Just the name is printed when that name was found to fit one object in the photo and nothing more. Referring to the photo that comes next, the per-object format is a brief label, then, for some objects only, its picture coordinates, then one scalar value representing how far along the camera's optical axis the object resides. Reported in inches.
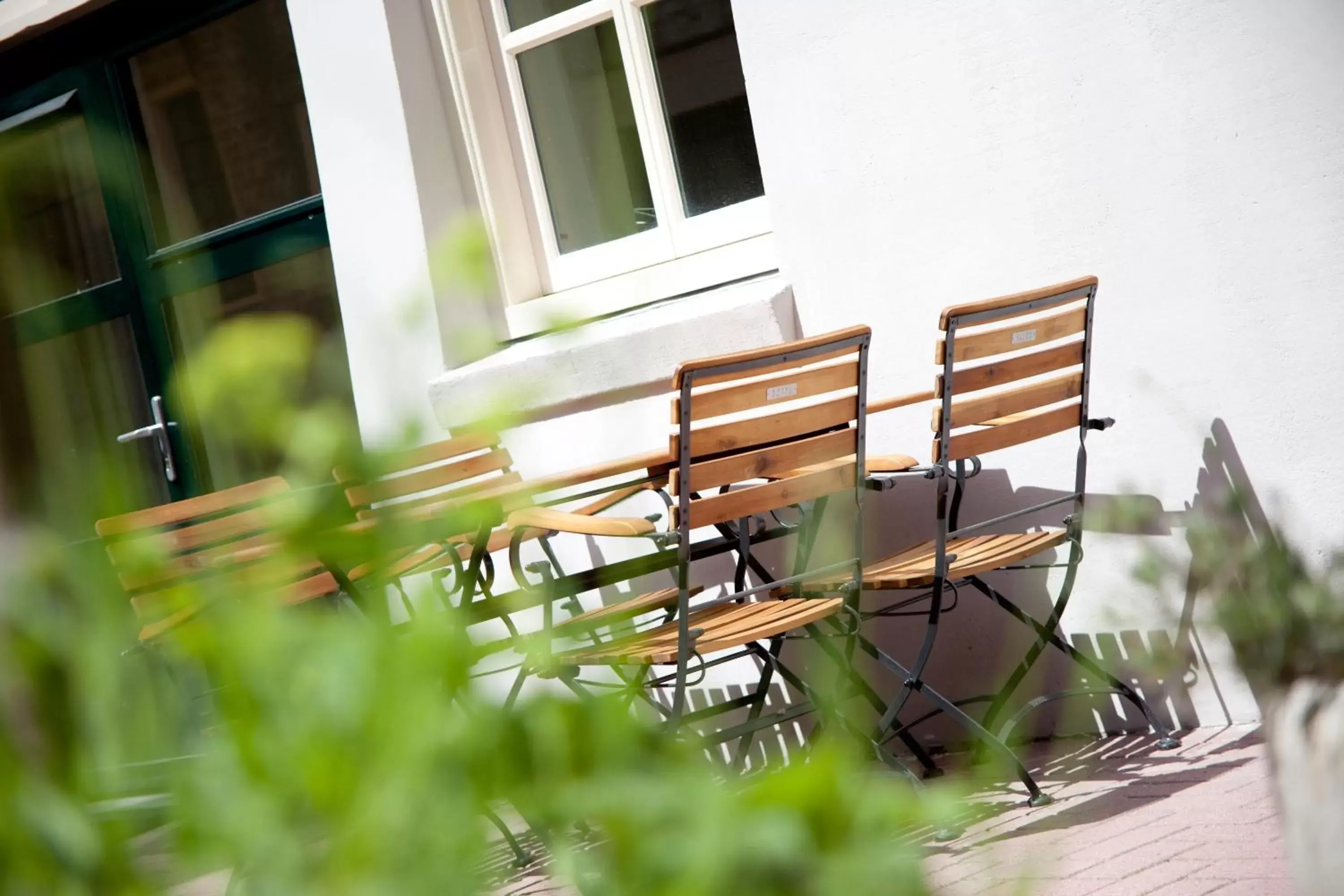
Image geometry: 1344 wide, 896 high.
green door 444.5
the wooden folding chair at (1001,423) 253.8
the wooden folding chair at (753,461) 229.5
